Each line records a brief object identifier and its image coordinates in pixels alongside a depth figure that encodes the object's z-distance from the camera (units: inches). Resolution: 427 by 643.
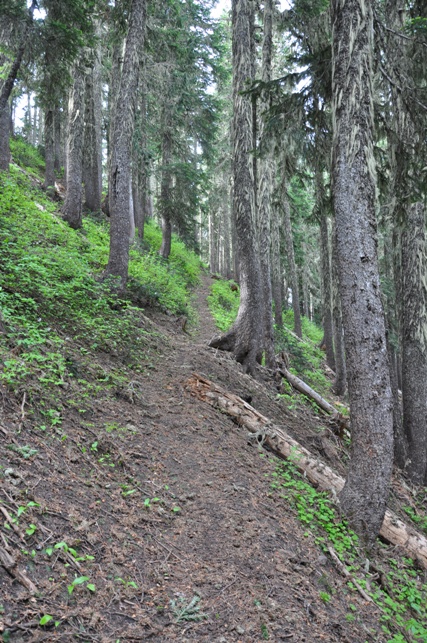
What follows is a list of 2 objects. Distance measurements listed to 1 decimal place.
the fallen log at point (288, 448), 214.1
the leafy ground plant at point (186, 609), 117.3
